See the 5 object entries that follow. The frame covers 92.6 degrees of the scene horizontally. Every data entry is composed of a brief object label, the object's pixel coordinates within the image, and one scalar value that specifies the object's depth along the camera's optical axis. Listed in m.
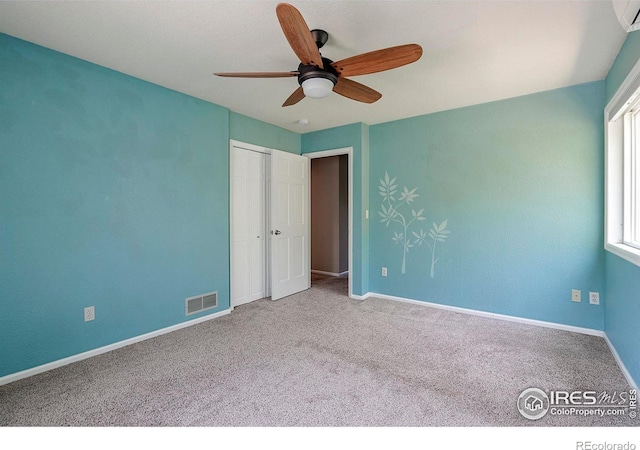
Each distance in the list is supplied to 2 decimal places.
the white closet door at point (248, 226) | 3.76
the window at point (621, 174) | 2.25
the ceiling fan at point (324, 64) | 1.55
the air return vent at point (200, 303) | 3.14
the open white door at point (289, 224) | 4.03
